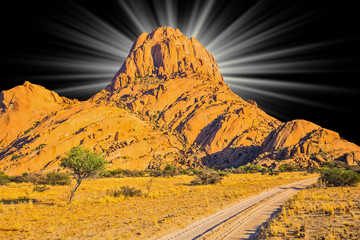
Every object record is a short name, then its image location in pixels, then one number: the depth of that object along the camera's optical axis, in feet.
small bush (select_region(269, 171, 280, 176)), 196.13
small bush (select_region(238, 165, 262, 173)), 249.55
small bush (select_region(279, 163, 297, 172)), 249.14
